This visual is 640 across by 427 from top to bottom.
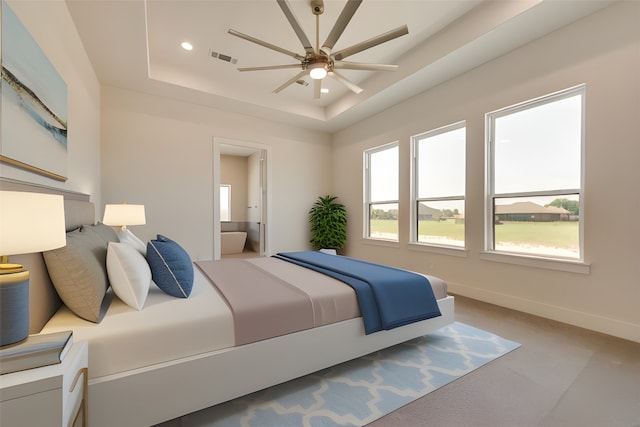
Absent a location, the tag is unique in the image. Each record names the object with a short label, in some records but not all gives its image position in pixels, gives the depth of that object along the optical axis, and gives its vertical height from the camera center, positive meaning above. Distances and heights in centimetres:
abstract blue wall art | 141 +65
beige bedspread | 157 -57
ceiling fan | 206 +144
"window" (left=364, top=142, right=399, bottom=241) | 493 +39
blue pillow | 175 -39
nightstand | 81 -58
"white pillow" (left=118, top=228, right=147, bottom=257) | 239 -26
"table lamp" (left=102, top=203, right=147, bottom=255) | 303 -4
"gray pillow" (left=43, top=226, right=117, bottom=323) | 133 -35
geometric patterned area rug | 148 -112
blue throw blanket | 194 -63
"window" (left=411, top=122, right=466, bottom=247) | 388 +41
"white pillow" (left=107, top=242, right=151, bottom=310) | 152 -38
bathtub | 693 -80
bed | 123 -75
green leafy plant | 568 -28
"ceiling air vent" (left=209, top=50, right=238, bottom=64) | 371 +216
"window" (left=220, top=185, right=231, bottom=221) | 812 +25
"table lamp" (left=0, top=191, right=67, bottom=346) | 87 -10
